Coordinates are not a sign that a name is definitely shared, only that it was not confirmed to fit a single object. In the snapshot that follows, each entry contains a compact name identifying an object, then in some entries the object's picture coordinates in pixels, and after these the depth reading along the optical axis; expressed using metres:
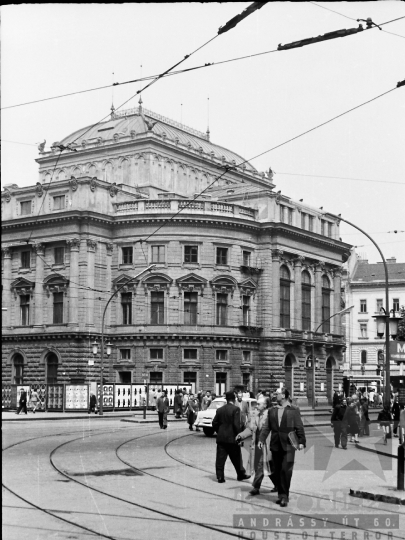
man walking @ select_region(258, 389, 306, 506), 12.11
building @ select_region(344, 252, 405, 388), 96.12
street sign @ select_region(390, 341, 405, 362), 24.25
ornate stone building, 56.44
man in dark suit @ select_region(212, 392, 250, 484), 14.81
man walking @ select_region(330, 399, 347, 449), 23.62
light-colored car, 27.88
